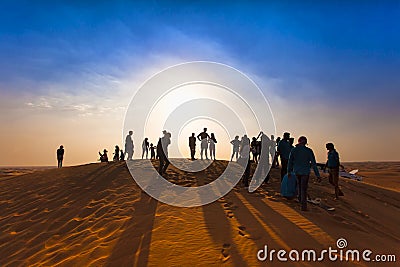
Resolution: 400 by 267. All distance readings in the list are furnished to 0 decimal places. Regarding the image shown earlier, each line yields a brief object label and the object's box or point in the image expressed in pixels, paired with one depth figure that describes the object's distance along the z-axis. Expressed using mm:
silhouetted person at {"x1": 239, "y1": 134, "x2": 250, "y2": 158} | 15234
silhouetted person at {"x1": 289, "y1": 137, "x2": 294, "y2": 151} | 11945
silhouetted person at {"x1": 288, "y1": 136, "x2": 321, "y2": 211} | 9078
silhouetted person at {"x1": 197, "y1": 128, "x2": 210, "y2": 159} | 20859
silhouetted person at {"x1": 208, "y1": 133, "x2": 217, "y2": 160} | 21923
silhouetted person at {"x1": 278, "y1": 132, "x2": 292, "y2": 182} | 11656
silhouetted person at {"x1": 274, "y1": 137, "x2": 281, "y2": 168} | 18494
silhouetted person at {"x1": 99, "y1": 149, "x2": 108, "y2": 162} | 24355
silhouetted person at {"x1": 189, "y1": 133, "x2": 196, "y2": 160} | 20667
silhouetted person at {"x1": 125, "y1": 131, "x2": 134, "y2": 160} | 22438
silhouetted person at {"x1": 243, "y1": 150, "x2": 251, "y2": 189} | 12914
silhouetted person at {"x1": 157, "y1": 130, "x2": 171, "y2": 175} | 14164
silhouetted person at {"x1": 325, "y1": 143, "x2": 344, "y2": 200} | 11873
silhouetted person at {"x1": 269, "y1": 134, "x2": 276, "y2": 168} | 16709
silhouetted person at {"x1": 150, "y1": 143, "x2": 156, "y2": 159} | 26644
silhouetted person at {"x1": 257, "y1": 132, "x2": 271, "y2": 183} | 15074
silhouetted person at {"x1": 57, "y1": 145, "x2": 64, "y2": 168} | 24275
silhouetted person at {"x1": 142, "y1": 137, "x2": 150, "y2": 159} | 24669
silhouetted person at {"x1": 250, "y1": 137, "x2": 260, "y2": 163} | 17506
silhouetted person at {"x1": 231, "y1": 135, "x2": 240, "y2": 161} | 21219
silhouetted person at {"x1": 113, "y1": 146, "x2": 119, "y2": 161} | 26688
